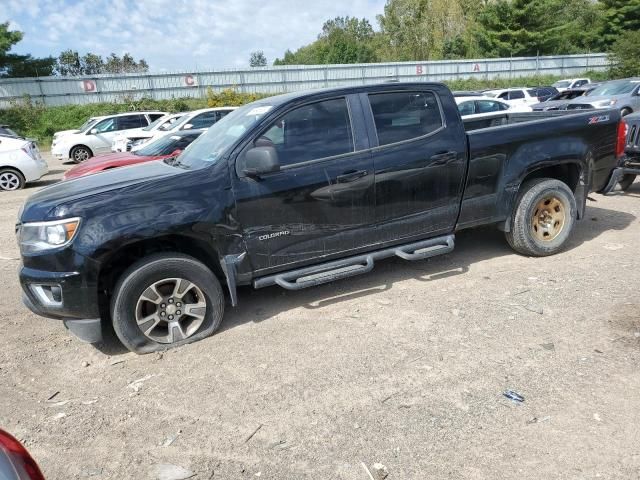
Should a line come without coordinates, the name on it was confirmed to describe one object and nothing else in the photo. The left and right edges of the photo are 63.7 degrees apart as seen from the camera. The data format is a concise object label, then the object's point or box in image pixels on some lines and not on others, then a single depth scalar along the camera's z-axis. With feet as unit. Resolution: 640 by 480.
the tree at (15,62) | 109.50
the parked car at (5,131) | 52.75
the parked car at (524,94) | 72.59
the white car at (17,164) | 42.24
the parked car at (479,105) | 47.67
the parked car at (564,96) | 58.70
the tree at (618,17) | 162.50
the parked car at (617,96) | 56.34
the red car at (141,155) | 30.81
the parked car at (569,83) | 97.94
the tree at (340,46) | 234.38
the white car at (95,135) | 59.21
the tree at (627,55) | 123.44
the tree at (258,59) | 381.66
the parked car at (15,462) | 5.22
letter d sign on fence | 105.29
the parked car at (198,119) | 46.42
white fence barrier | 104.17
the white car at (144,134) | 49.88
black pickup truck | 12.59
